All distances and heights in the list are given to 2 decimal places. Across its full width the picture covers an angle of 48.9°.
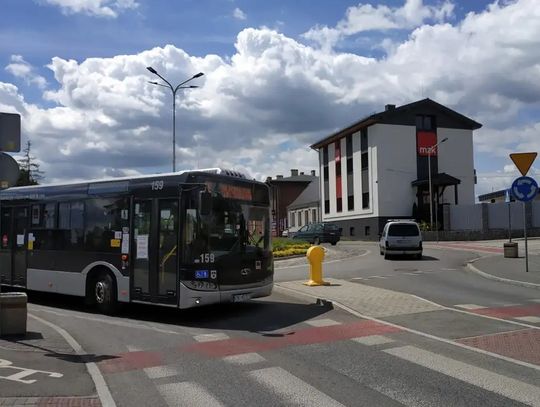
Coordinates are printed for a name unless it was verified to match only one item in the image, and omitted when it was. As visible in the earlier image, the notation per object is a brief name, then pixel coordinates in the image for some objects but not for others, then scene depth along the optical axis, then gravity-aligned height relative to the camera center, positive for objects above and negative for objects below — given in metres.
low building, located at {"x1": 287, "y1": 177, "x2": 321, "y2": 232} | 74.44 +3.21
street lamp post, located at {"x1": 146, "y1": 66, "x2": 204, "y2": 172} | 33.25 +8.19
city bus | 11.01 -0.12
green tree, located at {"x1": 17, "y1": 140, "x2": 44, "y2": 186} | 58.86 +6.81
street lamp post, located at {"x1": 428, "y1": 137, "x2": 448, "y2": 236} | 48.97 +3.50
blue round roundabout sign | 16.92 +1.20
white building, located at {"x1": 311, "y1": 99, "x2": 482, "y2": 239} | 53.09 +6.18
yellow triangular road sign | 16.61 +1.98
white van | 27.22 -0.38
